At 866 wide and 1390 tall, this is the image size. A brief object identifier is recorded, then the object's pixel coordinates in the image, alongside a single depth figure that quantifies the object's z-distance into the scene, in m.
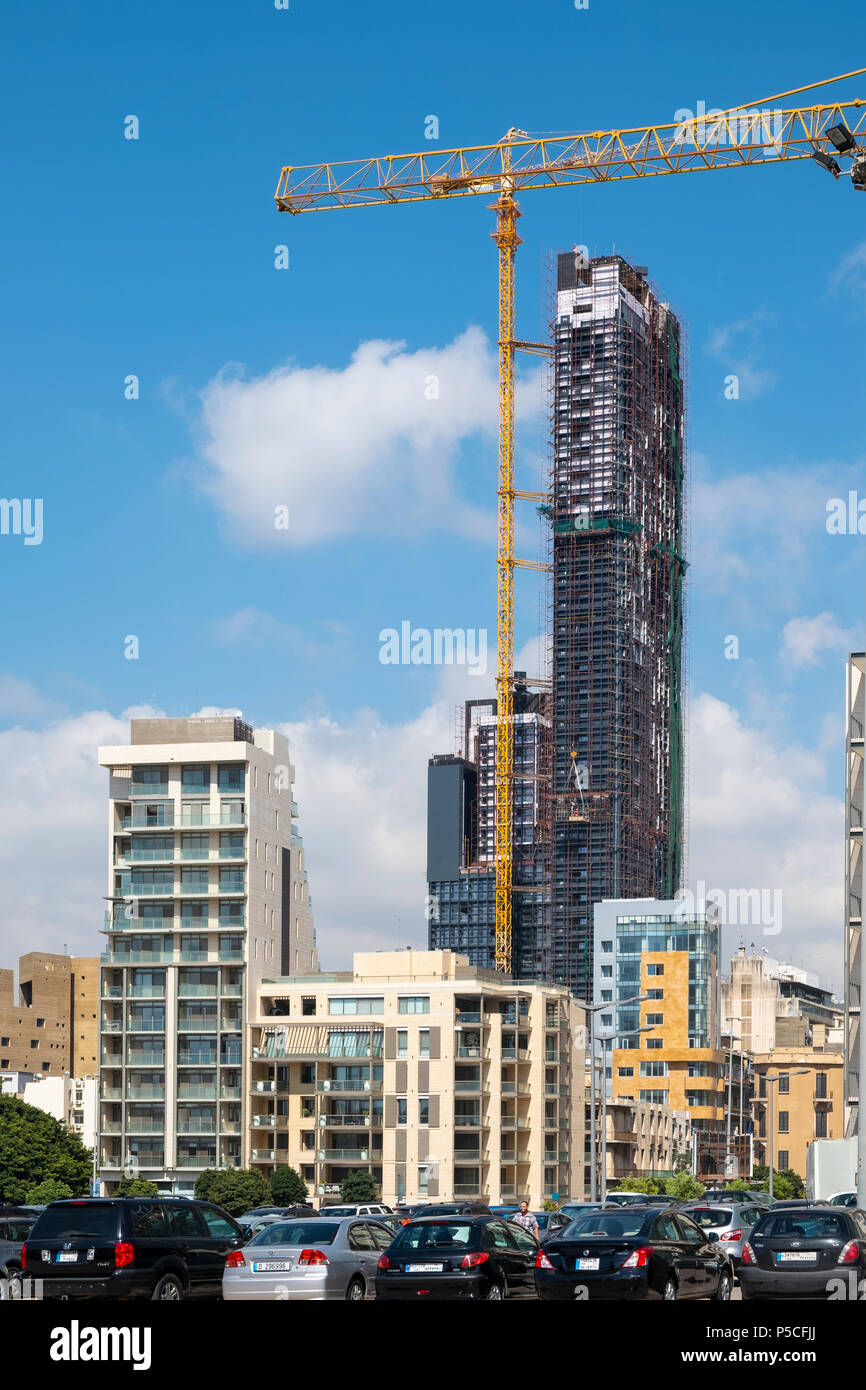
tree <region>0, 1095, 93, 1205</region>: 120.50
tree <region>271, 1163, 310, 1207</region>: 106.56
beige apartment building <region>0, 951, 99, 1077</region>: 195.50
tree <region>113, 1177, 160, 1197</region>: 105.25
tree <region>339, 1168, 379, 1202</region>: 106.50
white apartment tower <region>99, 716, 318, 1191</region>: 115.75
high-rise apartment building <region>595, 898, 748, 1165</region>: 158.75
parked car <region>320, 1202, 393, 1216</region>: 51.73
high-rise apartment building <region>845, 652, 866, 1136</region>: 81.31
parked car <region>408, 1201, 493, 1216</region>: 44.52
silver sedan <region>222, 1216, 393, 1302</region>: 26.14
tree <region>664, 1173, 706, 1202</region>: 104.44
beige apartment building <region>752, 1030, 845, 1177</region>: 162.00
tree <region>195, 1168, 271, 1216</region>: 104.81
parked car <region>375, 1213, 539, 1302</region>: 25.42
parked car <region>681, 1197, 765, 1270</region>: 36.91
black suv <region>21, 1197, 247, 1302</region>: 25.22
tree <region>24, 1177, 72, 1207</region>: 113.75
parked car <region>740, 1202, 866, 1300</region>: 26.02
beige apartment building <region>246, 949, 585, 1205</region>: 111.00
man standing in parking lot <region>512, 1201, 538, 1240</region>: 39.03
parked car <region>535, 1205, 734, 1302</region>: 24.41
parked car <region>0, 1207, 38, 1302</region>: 33.03
